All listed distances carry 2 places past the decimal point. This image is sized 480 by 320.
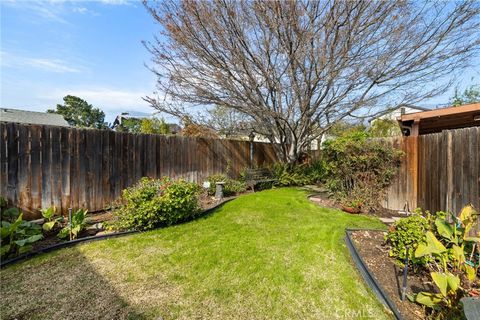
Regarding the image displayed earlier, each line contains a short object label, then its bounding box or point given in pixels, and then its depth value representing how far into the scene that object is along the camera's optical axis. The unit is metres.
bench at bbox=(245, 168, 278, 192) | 8.78
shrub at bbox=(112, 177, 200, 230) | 4.60
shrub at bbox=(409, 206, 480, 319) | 2.21
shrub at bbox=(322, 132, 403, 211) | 6.11
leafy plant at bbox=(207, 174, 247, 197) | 7.79
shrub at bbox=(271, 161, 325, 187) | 9.72
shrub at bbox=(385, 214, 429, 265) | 3.31
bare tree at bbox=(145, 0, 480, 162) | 6.74
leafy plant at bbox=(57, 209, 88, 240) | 4.05
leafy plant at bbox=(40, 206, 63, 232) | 4.12
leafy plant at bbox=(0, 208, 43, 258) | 3.32
